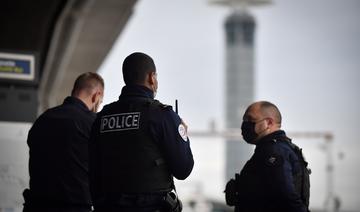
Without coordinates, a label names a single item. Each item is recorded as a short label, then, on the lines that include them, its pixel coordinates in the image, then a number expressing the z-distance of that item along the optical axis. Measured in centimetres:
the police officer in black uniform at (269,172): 652
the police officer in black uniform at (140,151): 595
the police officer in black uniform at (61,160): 736
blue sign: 1337
